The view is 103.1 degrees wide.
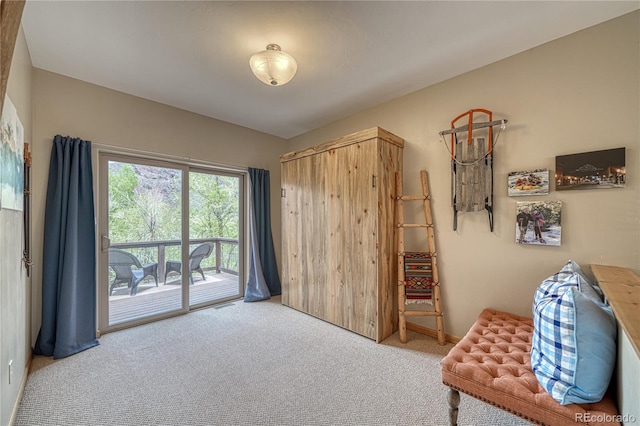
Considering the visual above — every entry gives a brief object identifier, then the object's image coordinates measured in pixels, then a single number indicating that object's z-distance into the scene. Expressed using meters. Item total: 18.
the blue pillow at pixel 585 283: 1.40
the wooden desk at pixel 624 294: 0.94
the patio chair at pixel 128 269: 2.90
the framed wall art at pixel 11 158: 1.42
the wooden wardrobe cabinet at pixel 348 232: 2.62
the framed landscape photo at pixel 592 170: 1.77
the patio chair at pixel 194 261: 3.32
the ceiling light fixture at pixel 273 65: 1.90
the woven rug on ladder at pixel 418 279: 2.58
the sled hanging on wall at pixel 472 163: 2.30
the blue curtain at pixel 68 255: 2.34
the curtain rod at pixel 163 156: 2.77
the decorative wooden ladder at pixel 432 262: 2.50
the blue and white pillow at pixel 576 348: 1.16
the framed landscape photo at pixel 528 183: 2.04
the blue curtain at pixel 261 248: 3.88
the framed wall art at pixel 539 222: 1.99
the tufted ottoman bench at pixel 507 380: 1.15
